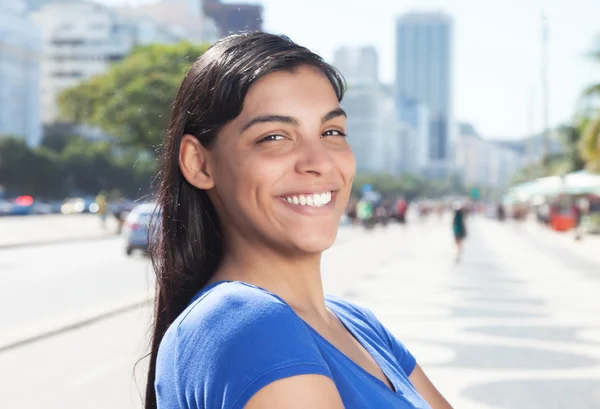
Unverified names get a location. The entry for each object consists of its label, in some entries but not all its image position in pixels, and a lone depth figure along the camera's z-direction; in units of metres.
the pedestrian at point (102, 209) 43.12
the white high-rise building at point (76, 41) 144.12
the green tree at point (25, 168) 84.00
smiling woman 1.58
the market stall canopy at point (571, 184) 43.71
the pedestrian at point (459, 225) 24.69
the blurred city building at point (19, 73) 107.50
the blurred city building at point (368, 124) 187.75
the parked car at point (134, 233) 24.95
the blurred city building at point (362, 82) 193.73
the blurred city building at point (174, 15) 168.32
